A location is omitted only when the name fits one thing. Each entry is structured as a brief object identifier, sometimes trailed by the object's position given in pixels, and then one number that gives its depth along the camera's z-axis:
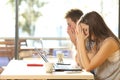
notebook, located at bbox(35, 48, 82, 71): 3.15
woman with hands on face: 3.30
